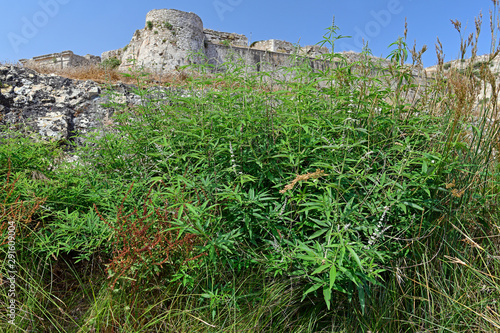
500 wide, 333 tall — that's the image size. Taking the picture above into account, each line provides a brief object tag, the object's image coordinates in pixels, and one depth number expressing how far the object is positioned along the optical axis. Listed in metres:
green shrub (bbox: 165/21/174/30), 14.46
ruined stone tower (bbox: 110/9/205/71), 14.46
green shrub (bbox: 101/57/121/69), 15.19
